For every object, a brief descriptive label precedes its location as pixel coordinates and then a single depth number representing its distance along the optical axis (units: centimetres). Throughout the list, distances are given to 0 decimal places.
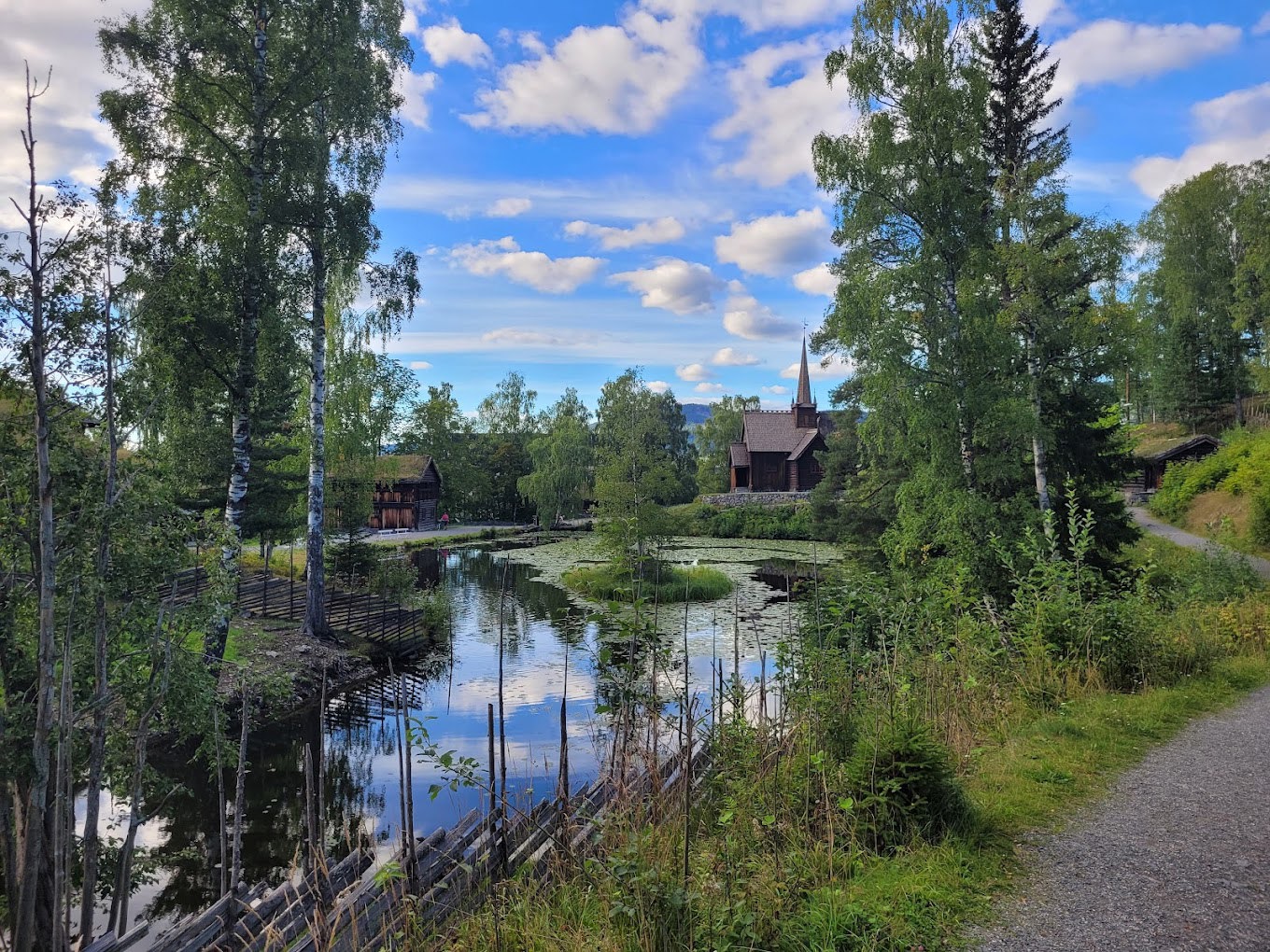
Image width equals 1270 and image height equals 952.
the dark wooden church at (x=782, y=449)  4791
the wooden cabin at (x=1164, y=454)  2972
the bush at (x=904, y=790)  427
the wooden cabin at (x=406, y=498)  4331
